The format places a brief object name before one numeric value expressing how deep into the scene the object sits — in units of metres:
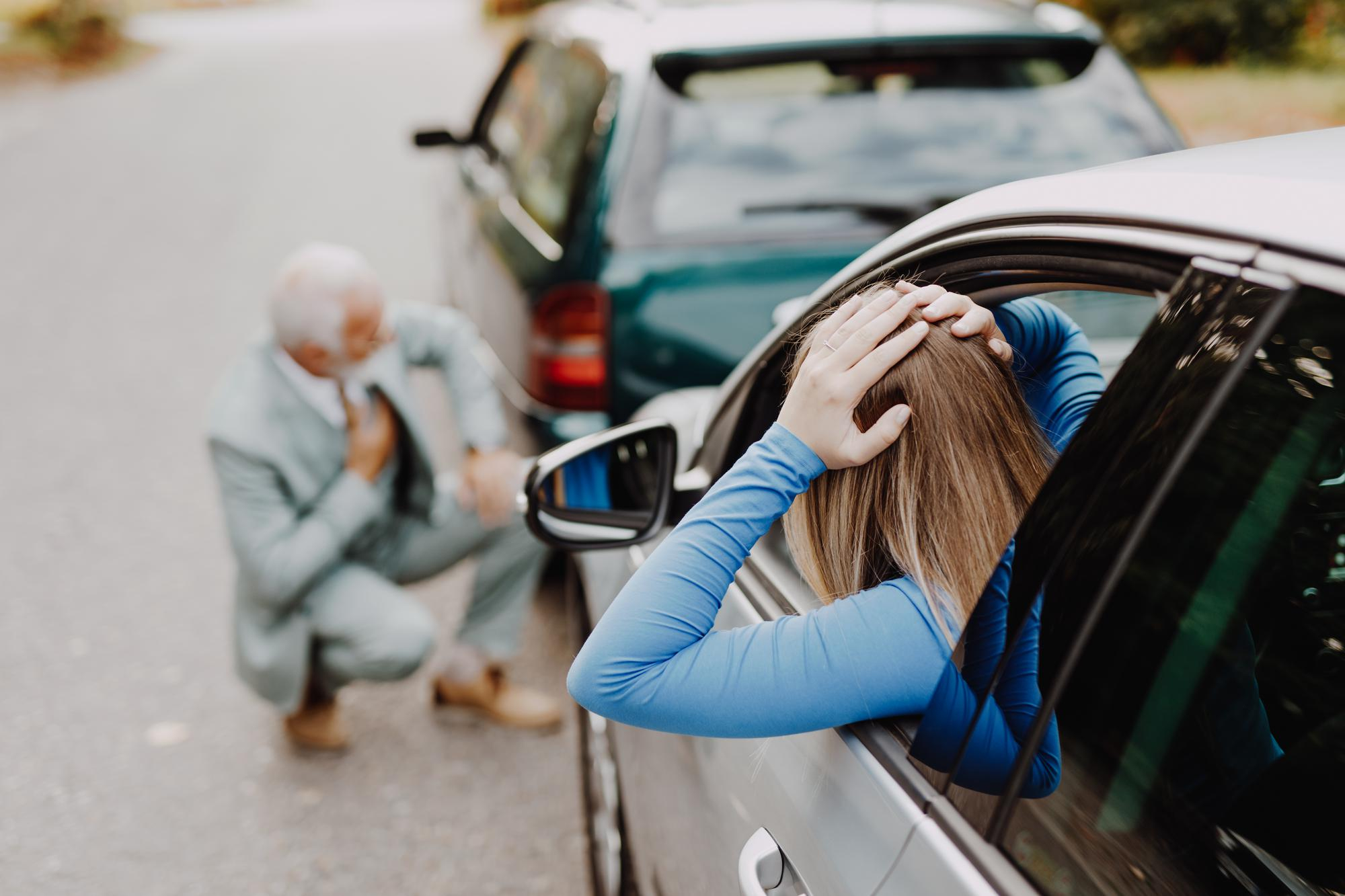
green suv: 3.12
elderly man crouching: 2.76
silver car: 0.99
